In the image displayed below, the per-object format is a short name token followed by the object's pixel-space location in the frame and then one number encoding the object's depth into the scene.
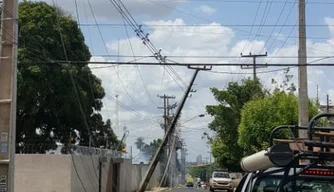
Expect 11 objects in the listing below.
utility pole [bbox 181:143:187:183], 149.05
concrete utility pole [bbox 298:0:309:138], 23.80
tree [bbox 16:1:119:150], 37.41
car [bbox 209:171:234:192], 50.28
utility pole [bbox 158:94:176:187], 80.40
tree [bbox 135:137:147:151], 125.14
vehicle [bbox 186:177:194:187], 91.25
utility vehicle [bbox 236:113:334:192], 5.64
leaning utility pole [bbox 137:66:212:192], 45.84
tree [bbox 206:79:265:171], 44.41
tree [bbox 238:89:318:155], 30.58
